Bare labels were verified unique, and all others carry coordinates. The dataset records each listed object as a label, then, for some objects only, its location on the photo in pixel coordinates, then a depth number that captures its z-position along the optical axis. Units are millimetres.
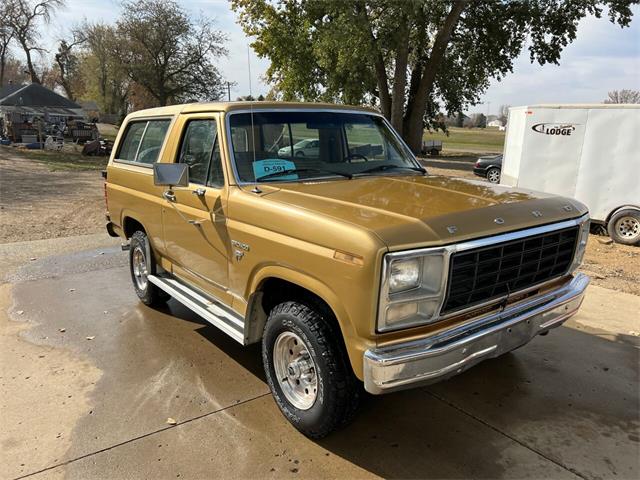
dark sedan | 17580
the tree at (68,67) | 61719
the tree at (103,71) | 43344
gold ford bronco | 2512
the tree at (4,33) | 44988
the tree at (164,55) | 39594
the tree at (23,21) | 45406
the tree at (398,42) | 22328
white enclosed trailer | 9281
